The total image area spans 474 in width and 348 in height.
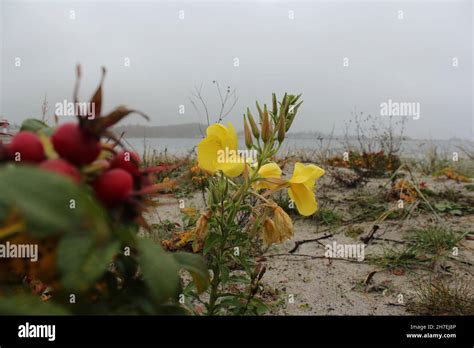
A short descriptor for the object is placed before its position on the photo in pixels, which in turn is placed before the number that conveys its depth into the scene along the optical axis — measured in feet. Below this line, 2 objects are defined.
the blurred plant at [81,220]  0.95
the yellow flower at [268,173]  3.31
